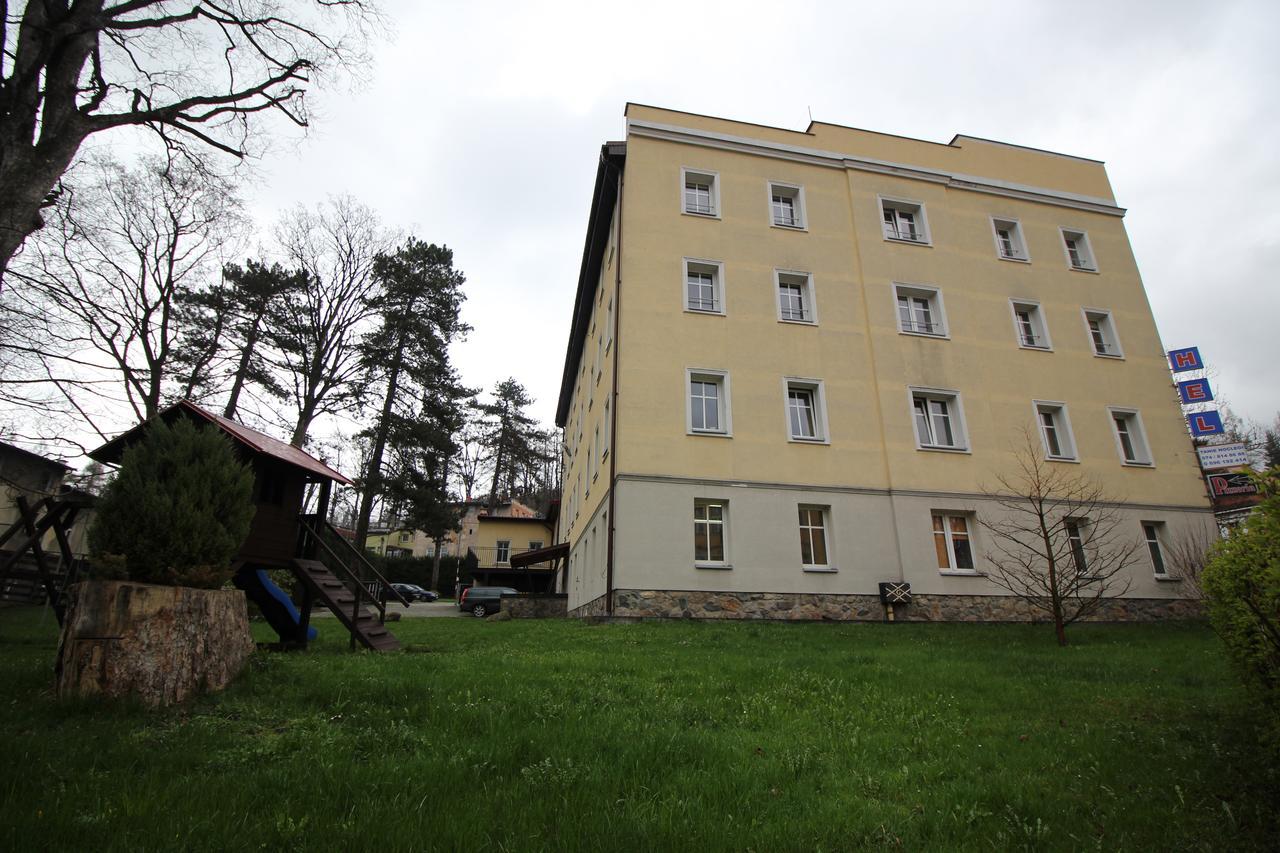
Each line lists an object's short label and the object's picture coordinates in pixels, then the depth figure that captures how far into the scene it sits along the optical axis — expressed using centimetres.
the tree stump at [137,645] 498
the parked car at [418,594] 4516
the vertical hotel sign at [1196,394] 2050
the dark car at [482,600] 2914
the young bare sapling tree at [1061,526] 1722
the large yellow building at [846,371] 1627
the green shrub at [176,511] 563
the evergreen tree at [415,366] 2622
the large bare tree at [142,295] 1702
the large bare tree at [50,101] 664
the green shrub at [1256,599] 395
